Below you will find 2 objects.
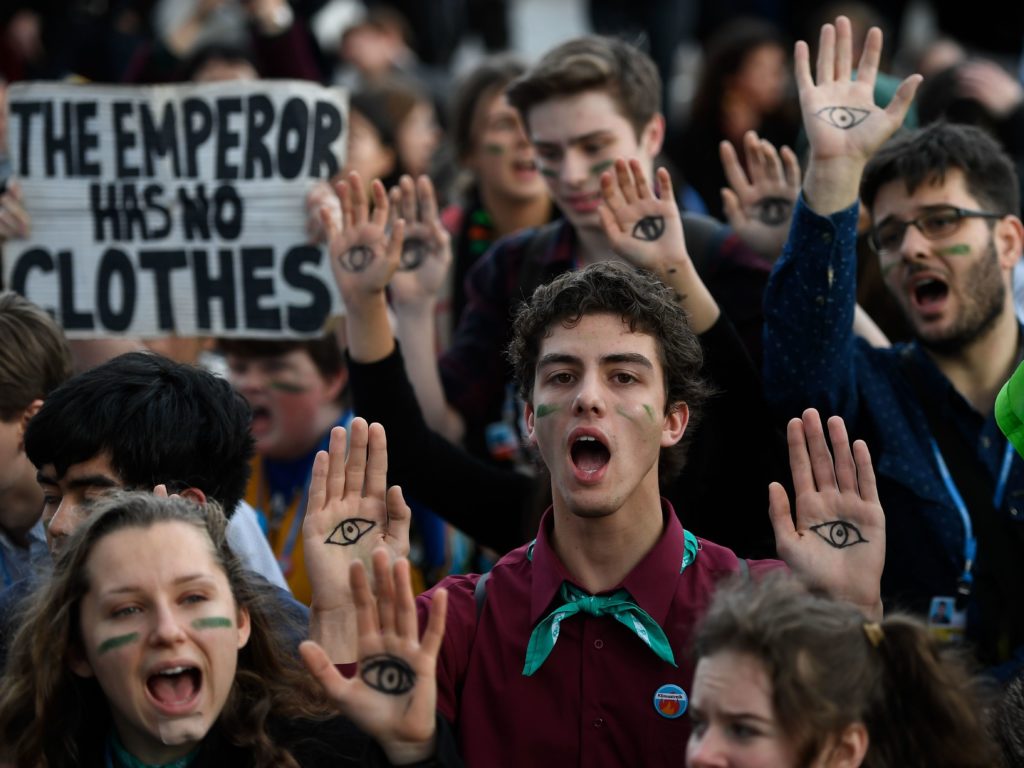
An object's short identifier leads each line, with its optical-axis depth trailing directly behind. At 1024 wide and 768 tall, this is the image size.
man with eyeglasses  4.60
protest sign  5.86
